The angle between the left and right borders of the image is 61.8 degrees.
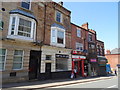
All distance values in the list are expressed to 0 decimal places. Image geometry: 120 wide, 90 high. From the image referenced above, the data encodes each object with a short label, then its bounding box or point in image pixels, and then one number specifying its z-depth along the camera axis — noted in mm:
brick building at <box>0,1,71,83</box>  10953
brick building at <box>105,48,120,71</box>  42312
